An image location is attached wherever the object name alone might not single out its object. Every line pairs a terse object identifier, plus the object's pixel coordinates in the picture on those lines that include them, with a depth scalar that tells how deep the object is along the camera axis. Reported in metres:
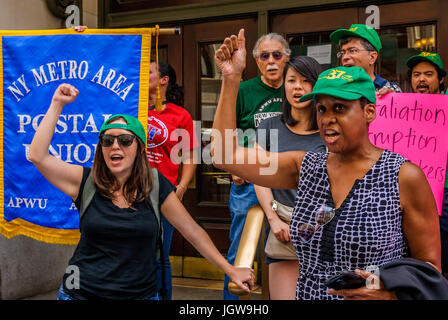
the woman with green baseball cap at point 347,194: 1.66
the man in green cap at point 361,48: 2.76
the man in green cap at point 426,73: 3.12
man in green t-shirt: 3.34
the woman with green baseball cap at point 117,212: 2.44
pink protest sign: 2.62
